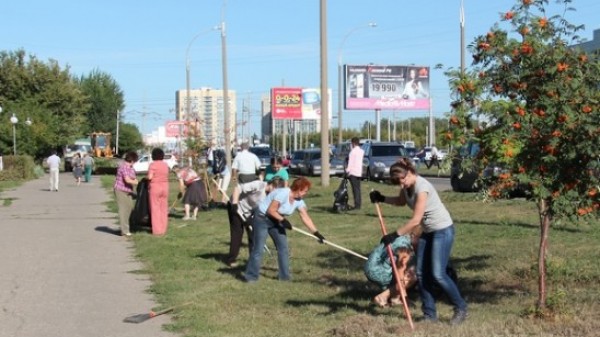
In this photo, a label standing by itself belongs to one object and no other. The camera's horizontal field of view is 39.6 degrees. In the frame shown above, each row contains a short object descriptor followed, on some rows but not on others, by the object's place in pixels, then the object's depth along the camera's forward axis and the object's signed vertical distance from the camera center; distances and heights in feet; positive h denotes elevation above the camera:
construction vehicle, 269.23 -3.52
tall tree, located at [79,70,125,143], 305.94 +12.21
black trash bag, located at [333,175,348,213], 63.31 -5.05
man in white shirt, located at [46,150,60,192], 109.69 -4.83
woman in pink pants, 51.83 -3.66
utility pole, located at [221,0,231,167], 138.55 +9.14
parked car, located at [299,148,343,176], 152.97 -5.86
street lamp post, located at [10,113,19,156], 152.15 -0.17
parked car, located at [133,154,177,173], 174.50 -6.58
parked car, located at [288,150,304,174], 164.66 -5.76
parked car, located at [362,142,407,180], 120.02 -3.64
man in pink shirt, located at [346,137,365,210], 62.90 -2.47
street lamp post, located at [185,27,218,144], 87.63 +1.88
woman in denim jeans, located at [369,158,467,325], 24.06 -3.06
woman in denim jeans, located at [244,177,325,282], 32.71 -3.59
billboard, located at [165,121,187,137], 231.79 +1.20
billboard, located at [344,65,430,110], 211.20 +11.58
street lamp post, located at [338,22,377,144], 176.12 +5.23
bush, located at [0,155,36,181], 145.59 -5.87
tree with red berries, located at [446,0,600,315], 22.47 +0.50
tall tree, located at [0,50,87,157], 208.03 +10.78
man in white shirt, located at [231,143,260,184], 52.70 -2.12
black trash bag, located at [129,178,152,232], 53.47 -4.84
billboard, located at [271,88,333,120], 241.55 +9.16
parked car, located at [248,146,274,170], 157.28 -3.75
